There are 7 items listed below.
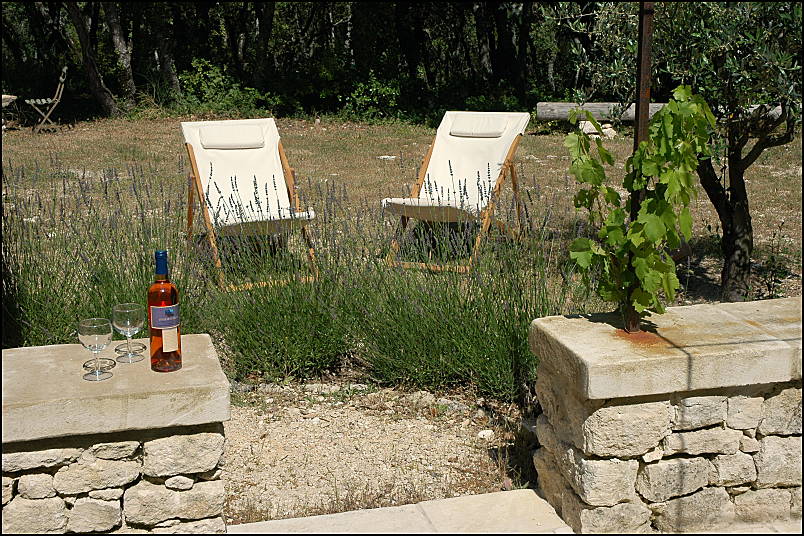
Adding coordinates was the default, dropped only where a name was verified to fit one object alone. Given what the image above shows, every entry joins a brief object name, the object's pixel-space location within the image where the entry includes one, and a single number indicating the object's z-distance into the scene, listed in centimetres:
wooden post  265
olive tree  410
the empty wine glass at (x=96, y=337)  259
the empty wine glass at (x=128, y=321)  266
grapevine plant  258
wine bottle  253
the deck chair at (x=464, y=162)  558
